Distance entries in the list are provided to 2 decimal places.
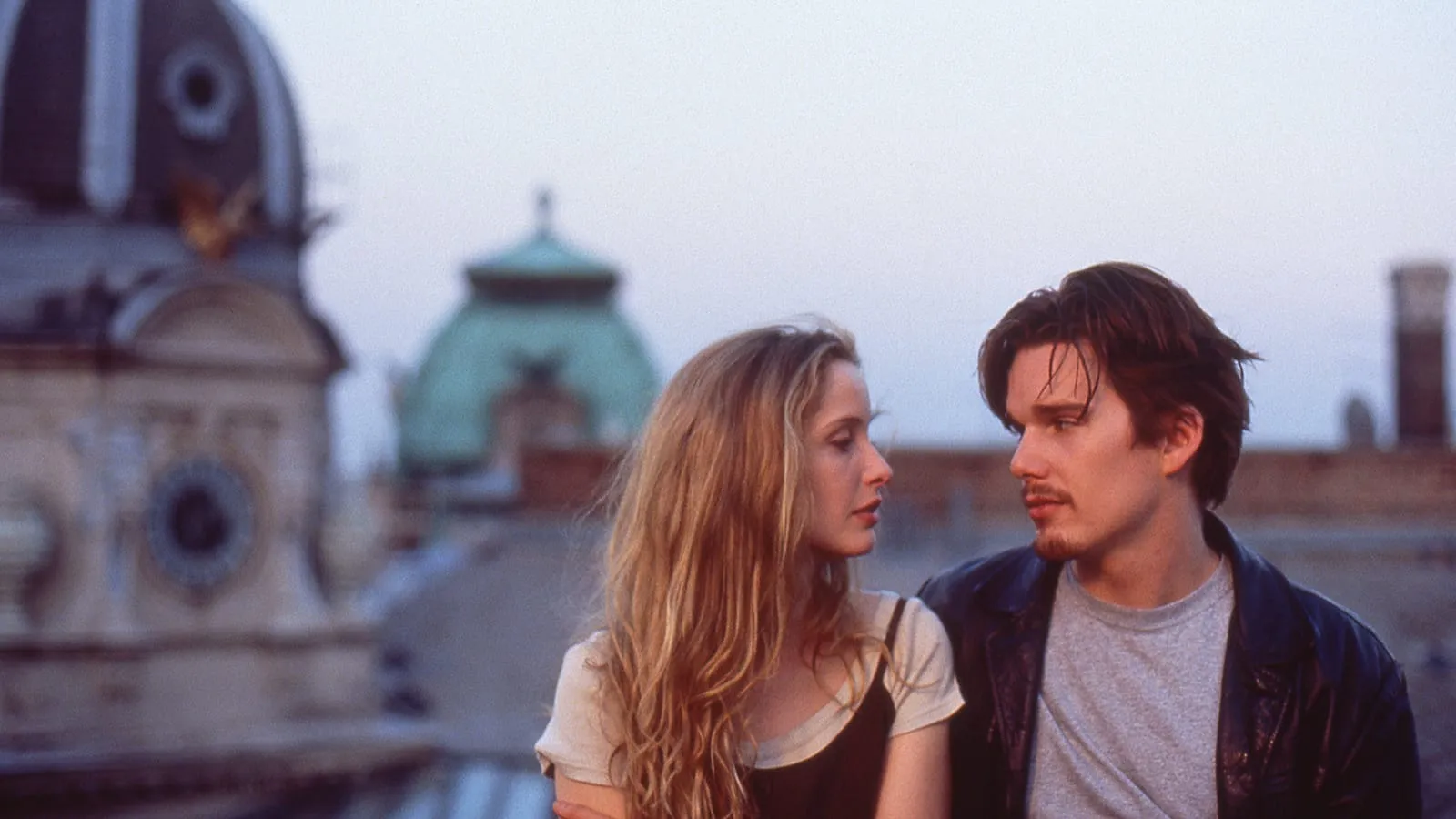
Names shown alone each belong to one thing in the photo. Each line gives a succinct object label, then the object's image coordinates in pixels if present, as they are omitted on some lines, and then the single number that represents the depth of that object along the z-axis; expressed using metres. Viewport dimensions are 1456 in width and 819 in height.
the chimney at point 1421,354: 23.72
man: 4.34
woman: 4.16
